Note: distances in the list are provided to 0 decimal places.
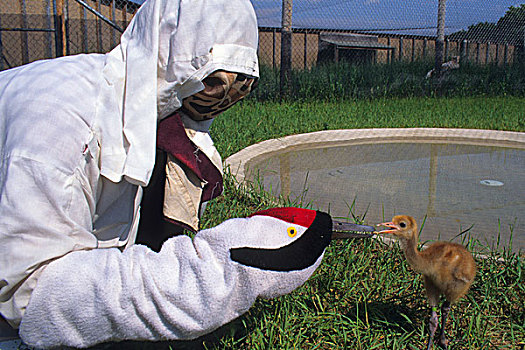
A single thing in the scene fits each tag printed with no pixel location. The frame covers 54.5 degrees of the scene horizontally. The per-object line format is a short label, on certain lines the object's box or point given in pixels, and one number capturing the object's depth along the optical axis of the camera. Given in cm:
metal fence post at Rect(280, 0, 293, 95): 805
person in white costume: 111
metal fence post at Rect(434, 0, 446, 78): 945
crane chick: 170
